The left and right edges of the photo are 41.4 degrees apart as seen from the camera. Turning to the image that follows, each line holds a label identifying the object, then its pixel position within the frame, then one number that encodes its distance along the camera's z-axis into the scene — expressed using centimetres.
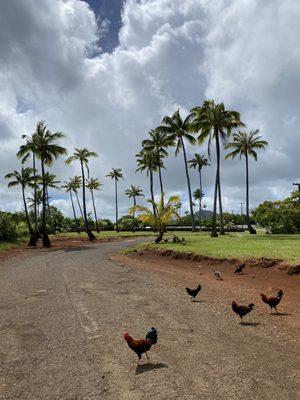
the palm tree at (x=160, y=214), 3453
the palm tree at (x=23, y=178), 5705
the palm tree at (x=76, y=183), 9362
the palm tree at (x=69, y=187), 9412
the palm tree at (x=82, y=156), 5747
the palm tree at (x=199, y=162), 8438
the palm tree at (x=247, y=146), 5533
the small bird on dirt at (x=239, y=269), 1761
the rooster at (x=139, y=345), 695
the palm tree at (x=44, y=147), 4438
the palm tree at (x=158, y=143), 5612
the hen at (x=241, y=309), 968
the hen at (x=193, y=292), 1231
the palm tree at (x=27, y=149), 4459
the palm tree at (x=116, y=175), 9588
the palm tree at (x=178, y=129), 5066
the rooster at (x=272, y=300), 1064
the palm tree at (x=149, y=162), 6272
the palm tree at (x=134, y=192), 10694
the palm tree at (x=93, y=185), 9769
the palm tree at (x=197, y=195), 12212
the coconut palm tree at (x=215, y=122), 4109
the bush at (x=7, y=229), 4962
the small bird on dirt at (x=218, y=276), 1667
